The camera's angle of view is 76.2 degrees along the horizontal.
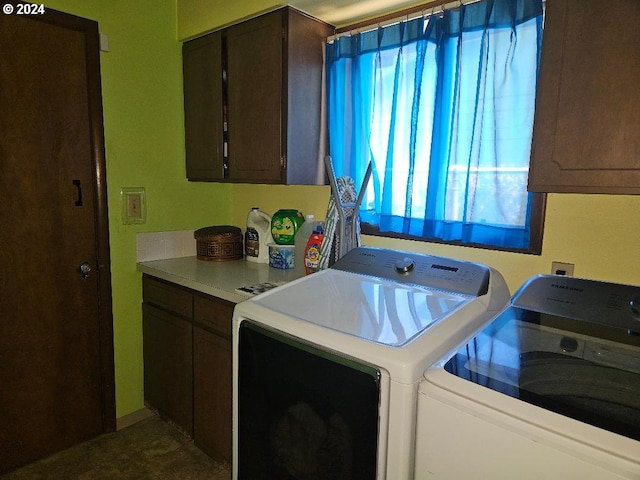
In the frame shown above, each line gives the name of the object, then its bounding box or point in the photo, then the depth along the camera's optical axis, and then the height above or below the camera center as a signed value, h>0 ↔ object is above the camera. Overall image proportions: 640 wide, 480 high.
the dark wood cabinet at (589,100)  1.00 +0.23
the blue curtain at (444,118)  1.48 +0.29
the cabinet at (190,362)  1.81 -0.86
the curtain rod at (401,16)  1.60 +0.73
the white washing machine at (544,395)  0.70 -0.42
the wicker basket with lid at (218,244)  2.32 -0.34
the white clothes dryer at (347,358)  0.93 -0.43
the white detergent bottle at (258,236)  2.30 -0.29
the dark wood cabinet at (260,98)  1.89 +0.43
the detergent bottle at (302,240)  2.04 -0.27
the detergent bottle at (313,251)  1.81 -0.29
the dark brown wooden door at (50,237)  1.78 -0.27
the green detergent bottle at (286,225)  2.16 -0.21
